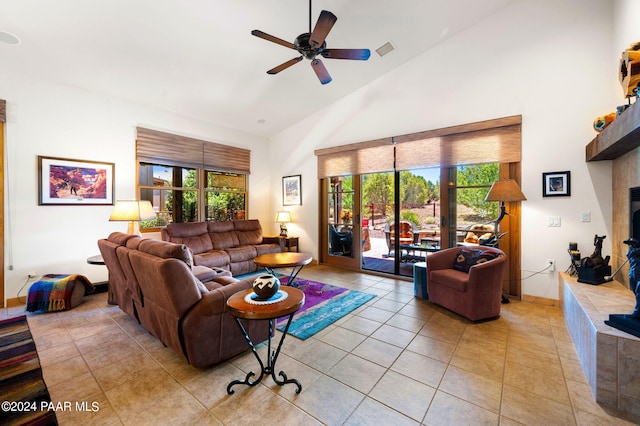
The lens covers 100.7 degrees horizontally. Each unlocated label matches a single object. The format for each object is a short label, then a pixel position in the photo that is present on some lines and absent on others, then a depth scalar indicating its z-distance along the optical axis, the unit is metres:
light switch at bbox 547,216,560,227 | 3.35
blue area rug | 2.81
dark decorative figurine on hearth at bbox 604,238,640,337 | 1.71
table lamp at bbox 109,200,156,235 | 3.52
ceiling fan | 2.30
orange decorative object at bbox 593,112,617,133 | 2.80
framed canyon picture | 3.67
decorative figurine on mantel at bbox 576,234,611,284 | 2.72
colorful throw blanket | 3.22
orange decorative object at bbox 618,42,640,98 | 2.06
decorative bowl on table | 1.79
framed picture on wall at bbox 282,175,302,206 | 6.07
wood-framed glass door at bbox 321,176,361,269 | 5.26
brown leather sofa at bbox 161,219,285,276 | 4.69
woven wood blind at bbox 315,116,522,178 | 3.62
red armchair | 2.89
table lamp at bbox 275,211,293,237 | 6.04
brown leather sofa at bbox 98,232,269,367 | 1.94
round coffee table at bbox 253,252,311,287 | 3.61
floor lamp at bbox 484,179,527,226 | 3.20
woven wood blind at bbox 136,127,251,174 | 4.59
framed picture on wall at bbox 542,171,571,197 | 3.26
